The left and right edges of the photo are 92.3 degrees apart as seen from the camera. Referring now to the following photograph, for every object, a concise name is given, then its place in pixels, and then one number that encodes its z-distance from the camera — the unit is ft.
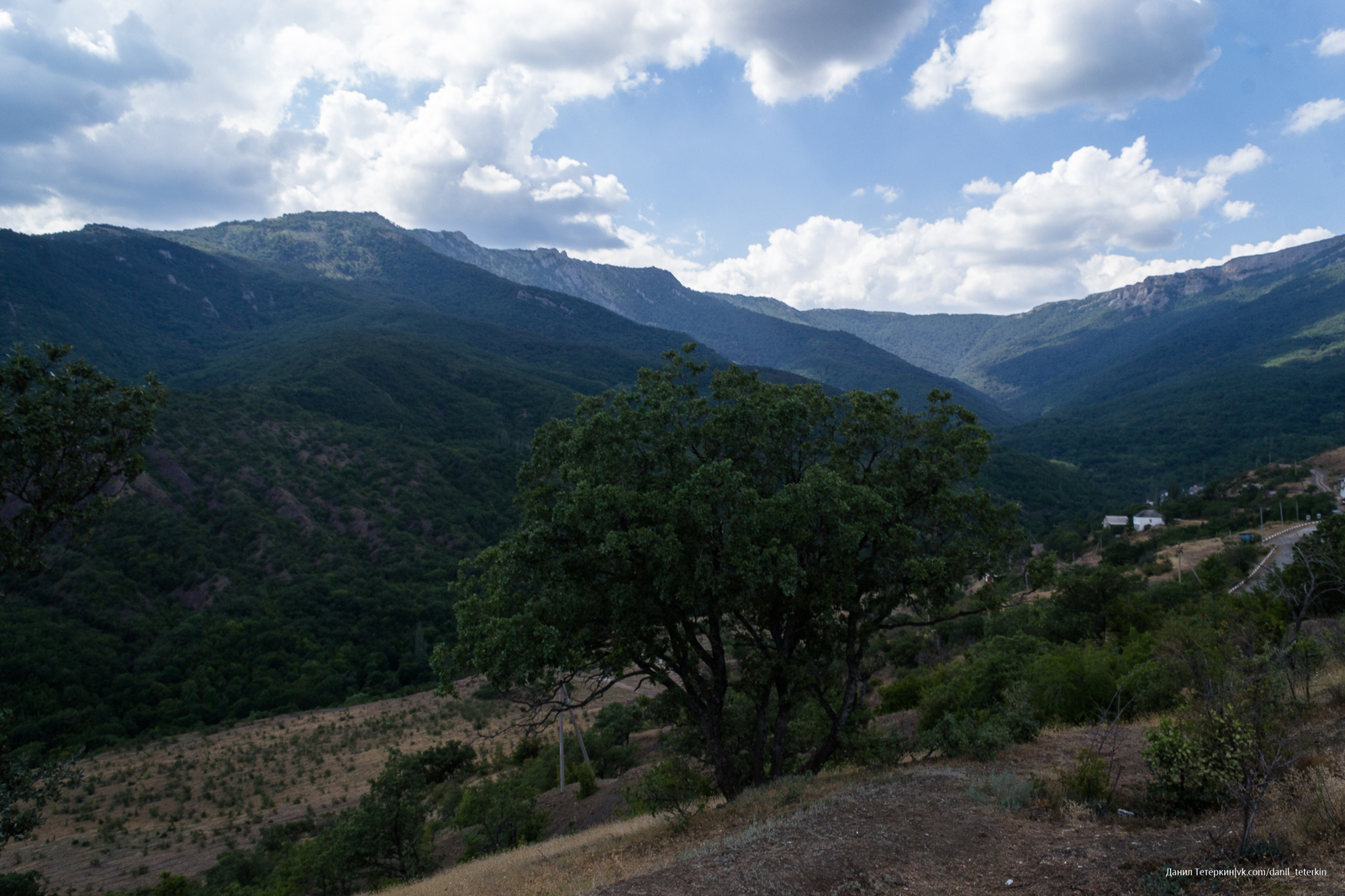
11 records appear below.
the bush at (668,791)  38.06
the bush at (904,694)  85.46
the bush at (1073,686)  54.70
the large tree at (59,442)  32.14
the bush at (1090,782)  28.07
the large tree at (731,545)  32.96
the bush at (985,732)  40.47
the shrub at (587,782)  89.27
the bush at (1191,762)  23.09
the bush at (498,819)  67.92
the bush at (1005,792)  28.60
